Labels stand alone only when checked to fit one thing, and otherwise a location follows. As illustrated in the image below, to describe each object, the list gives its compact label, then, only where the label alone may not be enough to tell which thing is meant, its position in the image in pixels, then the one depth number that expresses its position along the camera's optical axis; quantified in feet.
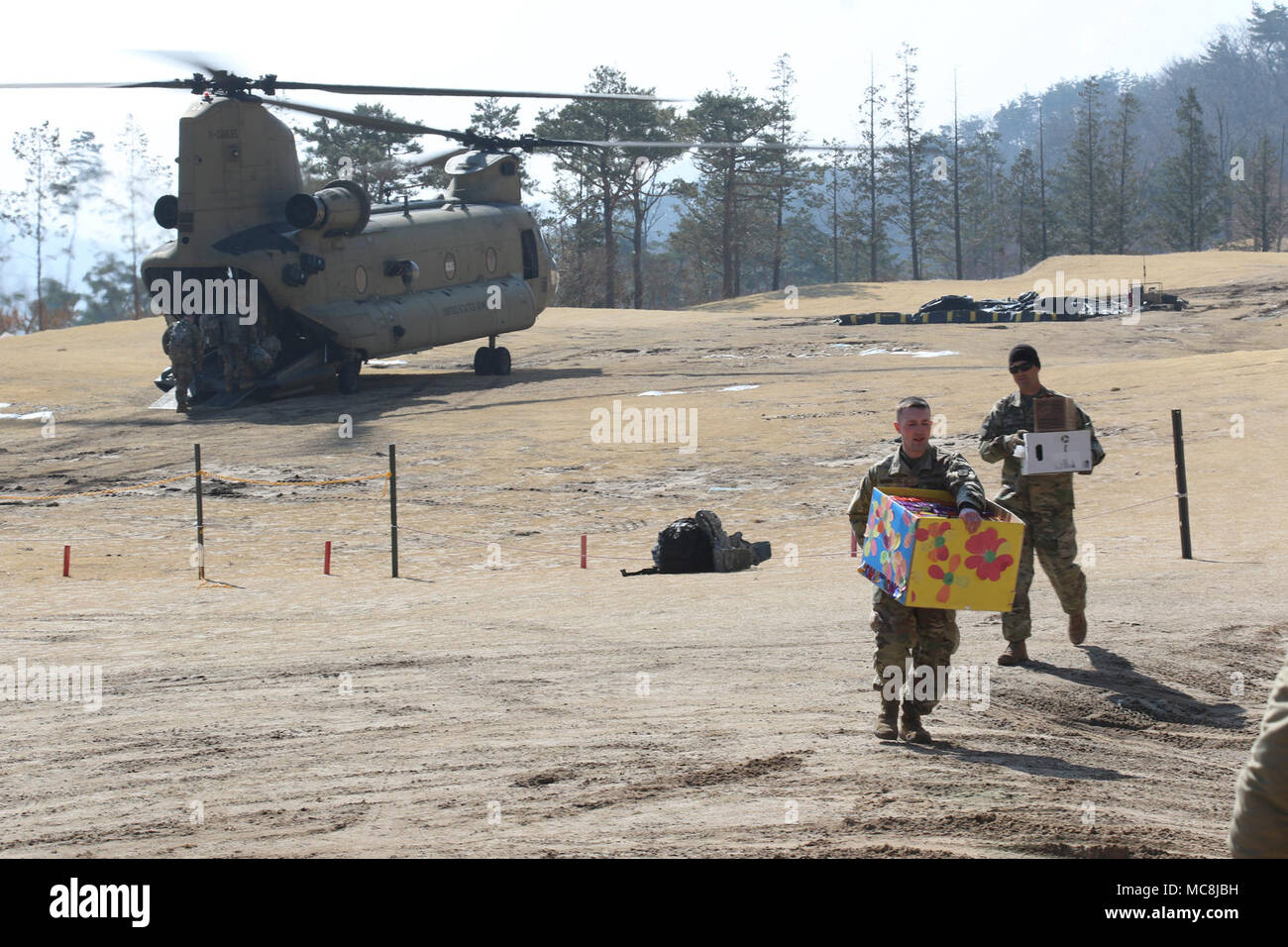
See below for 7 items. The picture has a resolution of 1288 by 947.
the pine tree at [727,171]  239.50
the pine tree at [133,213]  303.89
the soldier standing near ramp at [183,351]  95.55
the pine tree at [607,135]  226.99
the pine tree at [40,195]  284.61
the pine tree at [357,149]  242.58
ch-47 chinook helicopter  94.63
